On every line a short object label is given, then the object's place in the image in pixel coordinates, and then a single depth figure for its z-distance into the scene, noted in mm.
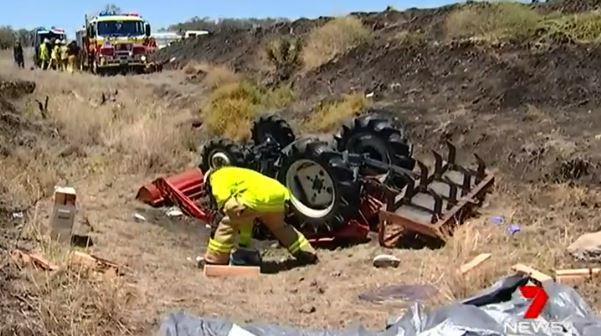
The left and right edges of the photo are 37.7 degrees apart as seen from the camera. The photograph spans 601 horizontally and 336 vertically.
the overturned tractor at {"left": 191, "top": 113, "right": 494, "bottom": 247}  8445
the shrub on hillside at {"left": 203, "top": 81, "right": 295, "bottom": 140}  15927
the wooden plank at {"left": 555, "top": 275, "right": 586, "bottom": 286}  6309
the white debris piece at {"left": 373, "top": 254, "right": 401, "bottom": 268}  7707
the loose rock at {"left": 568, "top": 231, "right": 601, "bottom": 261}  6898
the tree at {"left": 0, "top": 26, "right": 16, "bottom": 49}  72562
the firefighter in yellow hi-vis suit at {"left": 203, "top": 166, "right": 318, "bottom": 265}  7961
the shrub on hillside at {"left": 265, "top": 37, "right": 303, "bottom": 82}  23738
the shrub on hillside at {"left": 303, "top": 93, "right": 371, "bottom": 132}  15039
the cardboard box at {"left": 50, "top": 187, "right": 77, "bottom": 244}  7711
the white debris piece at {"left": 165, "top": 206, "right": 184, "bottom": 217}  10346
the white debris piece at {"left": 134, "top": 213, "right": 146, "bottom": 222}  9949
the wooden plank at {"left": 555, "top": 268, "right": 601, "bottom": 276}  6375
